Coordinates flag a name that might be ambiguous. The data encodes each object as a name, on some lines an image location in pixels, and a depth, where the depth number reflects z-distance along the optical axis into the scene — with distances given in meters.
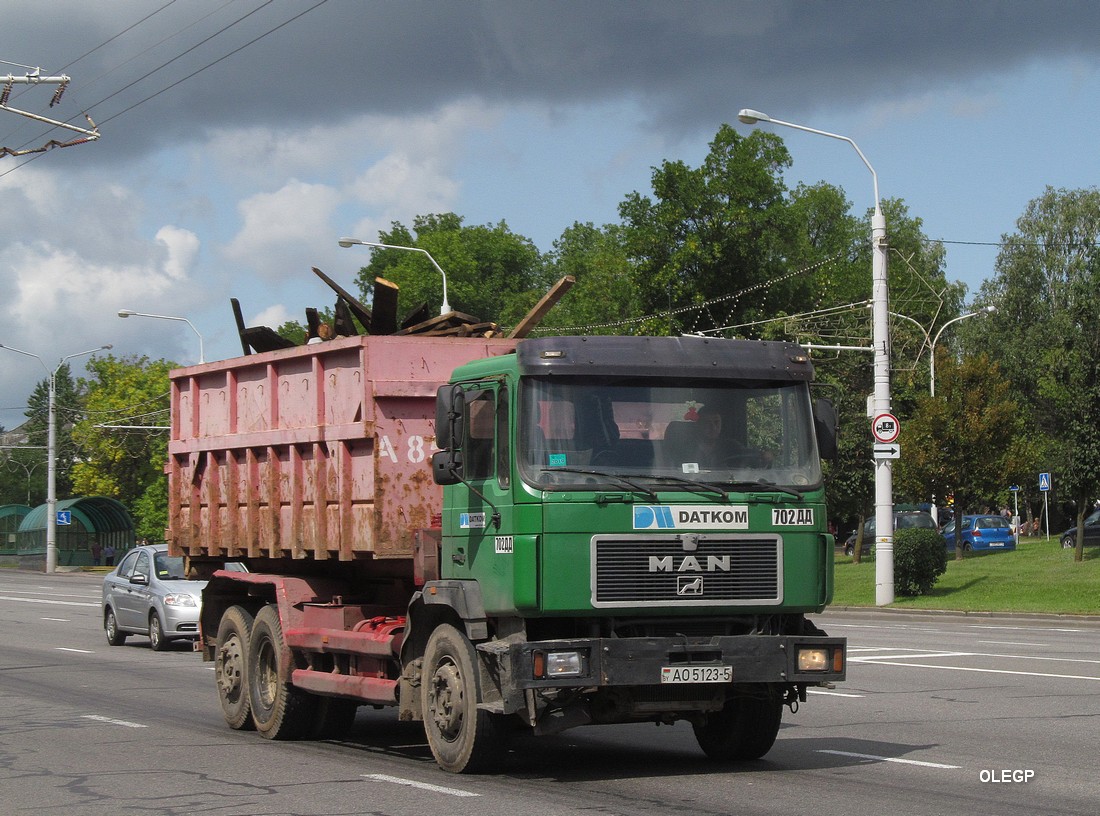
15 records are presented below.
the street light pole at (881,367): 30.64
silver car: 23.58
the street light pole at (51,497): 68.19
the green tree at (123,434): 76.31
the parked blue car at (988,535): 54.28
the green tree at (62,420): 106.00
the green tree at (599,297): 80.75
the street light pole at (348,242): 38.62
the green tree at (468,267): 89.19
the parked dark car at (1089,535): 48.91
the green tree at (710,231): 56.28
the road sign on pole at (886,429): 30.42
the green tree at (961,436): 39.75
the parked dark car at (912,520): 54.94
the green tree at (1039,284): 73.44
